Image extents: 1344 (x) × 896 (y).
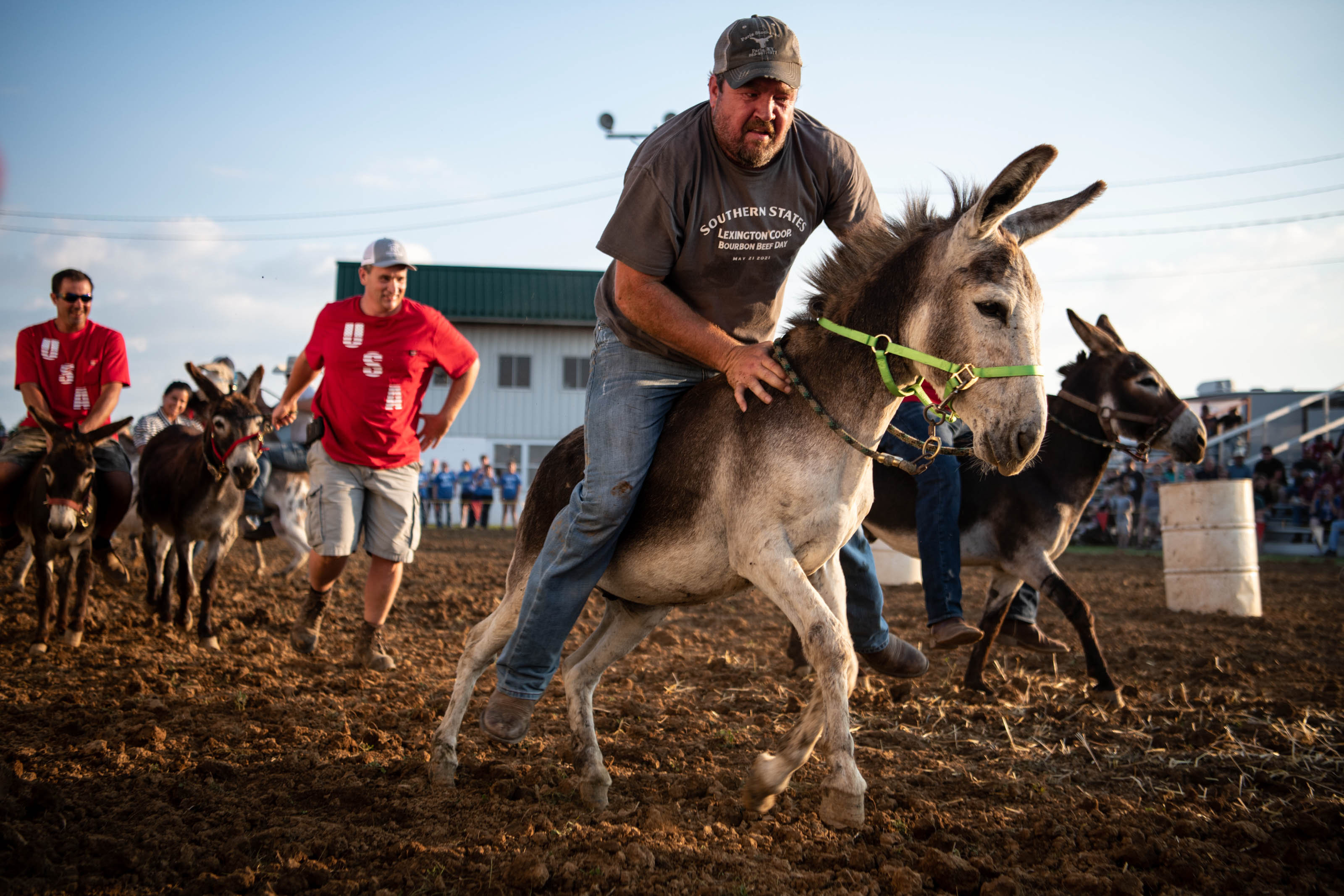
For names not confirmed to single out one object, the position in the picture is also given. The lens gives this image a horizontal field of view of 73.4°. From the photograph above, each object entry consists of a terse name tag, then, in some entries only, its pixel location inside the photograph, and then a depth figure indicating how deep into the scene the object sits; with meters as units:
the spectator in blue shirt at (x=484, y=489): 29.19
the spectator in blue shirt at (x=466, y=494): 28.66
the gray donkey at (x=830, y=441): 2.96
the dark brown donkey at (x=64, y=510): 7.04
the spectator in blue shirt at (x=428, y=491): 29.20
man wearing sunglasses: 7.40
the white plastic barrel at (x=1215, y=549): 10.11
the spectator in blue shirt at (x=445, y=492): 28.83
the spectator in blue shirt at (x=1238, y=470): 19.09
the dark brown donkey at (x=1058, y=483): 6.56
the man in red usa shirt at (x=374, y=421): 6.37
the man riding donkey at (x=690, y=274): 3.34
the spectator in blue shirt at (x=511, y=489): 28.88
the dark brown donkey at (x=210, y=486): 7.87
